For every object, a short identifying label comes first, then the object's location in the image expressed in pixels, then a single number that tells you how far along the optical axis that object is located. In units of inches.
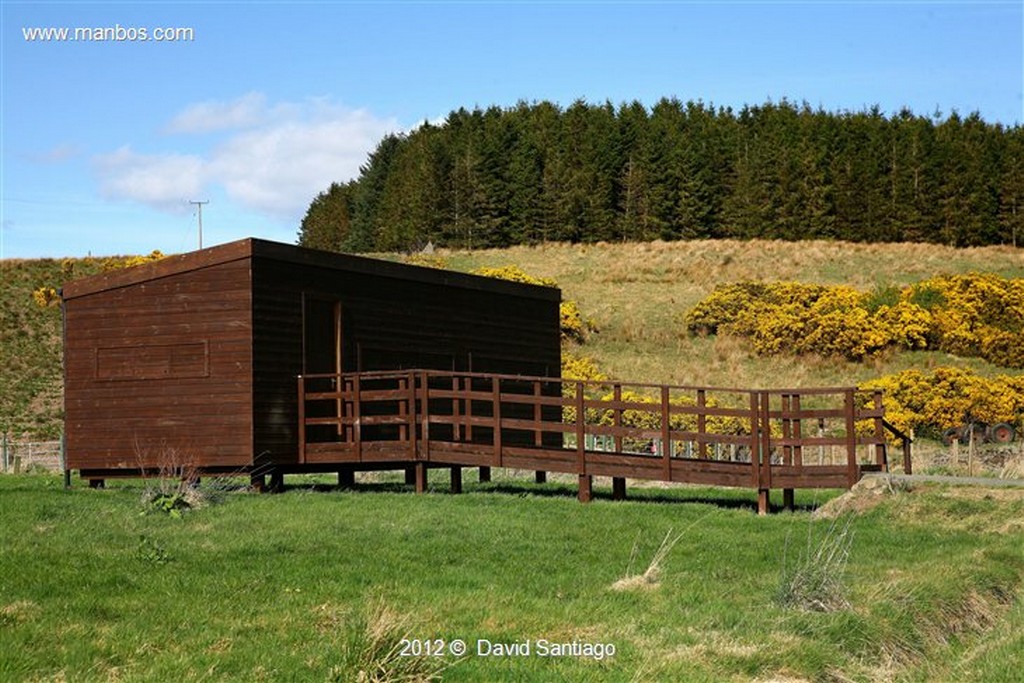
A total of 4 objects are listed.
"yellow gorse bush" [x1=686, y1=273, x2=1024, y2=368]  1936.5
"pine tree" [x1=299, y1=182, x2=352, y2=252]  4069.9
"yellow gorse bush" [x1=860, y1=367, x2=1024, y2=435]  1601.9
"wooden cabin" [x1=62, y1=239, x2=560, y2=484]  805.2
